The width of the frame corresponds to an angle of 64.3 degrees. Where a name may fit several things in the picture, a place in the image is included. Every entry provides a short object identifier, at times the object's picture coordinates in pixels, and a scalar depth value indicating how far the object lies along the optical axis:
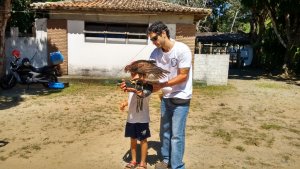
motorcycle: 7.83
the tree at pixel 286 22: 12.35
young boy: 3.19
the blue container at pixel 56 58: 8.24
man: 2.82
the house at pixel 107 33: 9.42
